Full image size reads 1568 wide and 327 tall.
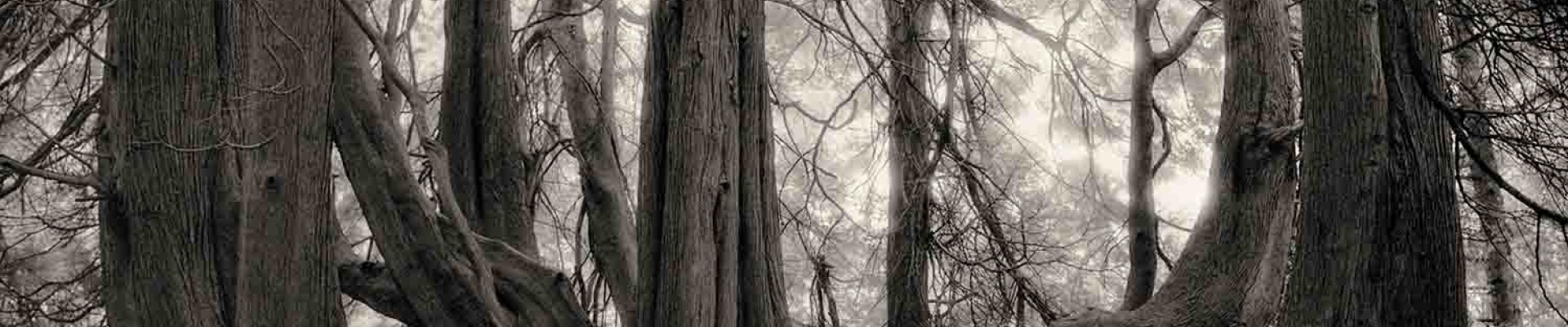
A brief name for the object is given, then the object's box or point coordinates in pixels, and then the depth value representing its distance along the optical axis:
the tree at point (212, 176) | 4.68
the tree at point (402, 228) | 5.28
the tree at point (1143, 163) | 7.23
